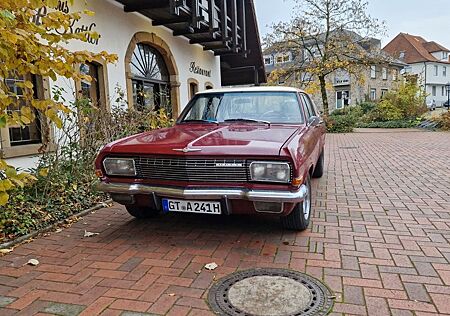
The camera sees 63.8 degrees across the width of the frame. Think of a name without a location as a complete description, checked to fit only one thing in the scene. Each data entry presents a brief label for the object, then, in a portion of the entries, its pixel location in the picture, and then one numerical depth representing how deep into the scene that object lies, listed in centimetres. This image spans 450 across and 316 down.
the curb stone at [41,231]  374
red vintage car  324
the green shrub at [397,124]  2284
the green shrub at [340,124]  2158
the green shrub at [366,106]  3062
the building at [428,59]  5341
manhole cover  246
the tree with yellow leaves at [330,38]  2350
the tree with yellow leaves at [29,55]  244
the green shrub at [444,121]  1981
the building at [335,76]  2472
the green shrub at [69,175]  423
